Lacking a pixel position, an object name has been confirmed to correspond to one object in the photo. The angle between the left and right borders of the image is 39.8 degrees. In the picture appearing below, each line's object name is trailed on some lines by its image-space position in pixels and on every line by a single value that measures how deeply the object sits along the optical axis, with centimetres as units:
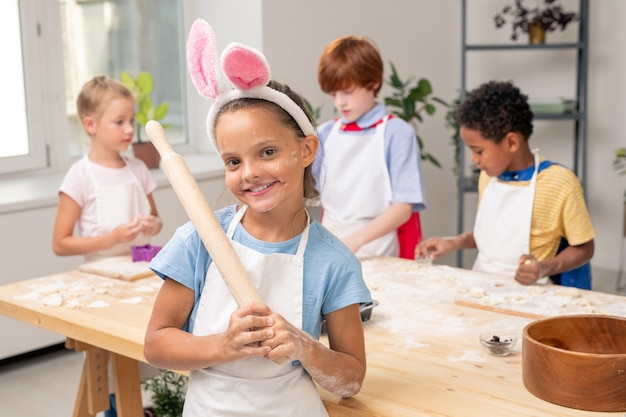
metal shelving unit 528
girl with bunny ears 143
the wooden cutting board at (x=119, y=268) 244
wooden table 156
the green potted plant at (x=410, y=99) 500
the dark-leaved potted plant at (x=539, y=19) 529
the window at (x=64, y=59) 423
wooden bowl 147
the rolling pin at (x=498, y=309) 203
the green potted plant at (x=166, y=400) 286
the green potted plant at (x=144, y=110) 443
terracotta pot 442
